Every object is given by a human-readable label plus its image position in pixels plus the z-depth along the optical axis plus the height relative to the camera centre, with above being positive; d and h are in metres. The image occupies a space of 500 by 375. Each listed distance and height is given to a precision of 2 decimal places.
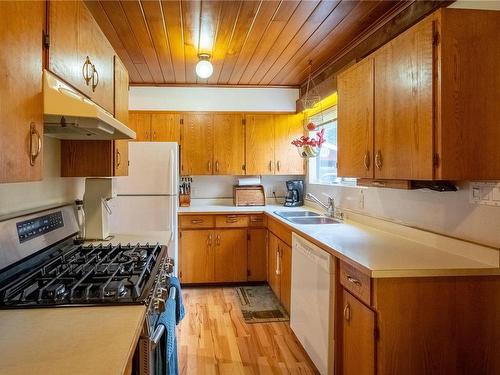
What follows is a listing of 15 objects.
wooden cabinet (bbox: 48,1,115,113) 1.27 +0.55
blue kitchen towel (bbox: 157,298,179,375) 1.46 -0.67
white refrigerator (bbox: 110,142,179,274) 3.54 -0.11
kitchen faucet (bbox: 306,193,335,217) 3.26 -0.21
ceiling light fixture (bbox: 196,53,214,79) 3.12 +1.00
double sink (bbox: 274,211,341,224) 3.16 -0.32
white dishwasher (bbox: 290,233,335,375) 2.00 -0.73
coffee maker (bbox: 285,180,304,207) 4.24 -0.13
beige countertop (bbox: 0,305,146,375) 0.80 -0.40
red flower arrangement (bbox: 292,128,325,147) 3.11 +0.36
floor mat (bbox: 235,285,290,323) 3.21 -1.18
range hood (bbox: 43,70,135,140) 1.17 +0.24
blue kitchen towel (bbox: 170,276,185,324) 1.92 -0.64
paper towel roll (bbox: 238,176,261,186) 4.49 +0.02
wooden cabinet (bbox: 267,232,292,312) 3.02 -0.78
